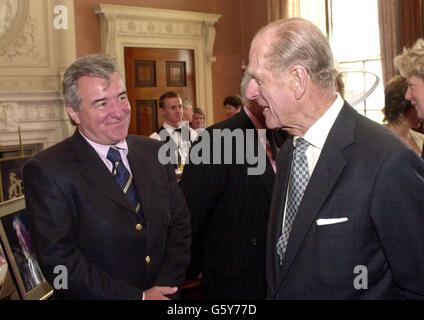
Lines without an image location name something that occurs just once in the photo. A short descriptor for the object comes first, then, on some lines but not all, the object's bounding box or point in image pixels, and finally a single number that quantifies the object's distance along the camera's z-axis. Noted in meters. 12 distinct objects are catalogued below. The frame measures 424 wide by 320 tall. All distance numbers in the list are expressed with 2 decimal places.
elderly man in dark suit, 1.42
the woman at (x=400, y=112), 3.33
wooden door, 8.48
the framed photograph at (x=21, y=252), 1.84
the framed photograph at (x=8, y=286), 1.78
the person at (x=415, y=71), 2.65
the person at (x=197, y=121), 8.02
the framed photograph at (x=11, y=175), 4.55
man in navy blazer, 1.82
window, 8.11
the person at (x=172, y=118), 6.25
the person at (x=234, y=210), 2.28
